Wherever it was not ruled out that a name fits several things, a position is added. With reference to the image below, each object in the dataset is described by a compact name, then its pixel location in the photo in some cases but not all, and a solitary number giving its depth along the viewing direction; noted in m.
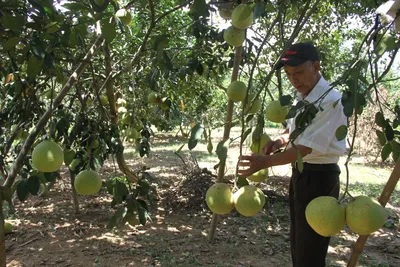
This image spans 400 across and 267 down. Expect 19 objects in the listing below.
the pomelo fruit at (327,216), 0.96
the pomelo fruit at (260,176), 1.59
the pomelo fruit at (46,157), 1.50
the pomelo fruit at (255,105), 1.69
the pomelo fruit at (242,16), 1.32
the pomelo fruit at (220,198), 1.28
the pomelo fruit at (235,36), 1.69
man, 1.75
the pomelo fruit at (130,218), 1.79
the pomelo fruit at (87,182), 1.73
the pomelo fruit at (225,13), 2.04
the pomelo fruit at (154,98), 2.97
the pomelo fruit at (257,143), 1.41
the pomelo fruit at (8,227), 3.08
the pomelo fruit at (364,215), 0.92
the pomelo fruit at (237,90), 1.65
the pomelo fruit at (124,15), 2.26
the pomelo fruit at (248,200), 1.24
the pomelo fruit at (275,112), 1.64
